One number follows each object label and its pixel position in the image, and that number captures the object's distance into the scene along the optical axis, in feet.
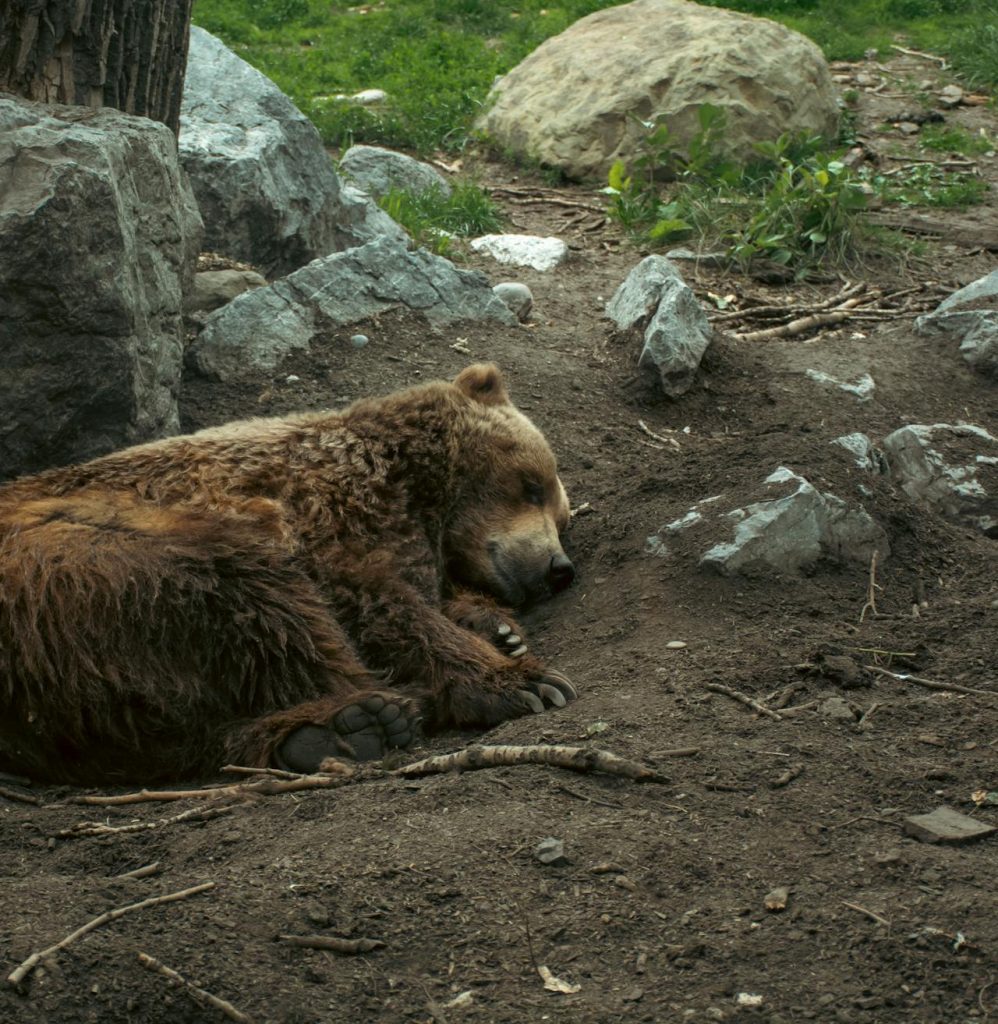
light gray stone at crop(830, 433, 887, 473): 18.97
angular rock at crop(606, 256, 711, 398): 23.93
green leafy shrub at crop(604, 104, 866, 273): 31.01
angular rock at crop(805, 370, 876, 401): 23.38
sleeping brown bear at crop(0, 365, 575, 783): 13.46
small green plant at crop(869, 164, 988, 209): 35.35
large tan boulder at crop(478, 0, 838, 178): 36.55
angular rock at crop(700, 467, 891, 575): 16.53
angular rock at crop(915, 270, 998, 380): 24.47
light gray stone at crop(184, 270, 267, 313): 24.64
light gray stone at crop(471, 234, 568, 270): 31.14
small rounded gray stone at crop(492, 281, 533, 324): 27.55
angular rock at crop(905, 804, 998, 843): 10.18
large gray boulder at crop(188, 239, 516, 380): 23.17
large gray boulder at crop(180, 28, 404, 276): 26.21
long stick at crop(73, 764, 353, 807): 12.59
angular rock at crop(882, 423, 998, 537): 19.54
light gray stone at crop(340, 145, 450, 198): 34.78
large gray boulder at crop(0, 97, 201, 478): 16.43
